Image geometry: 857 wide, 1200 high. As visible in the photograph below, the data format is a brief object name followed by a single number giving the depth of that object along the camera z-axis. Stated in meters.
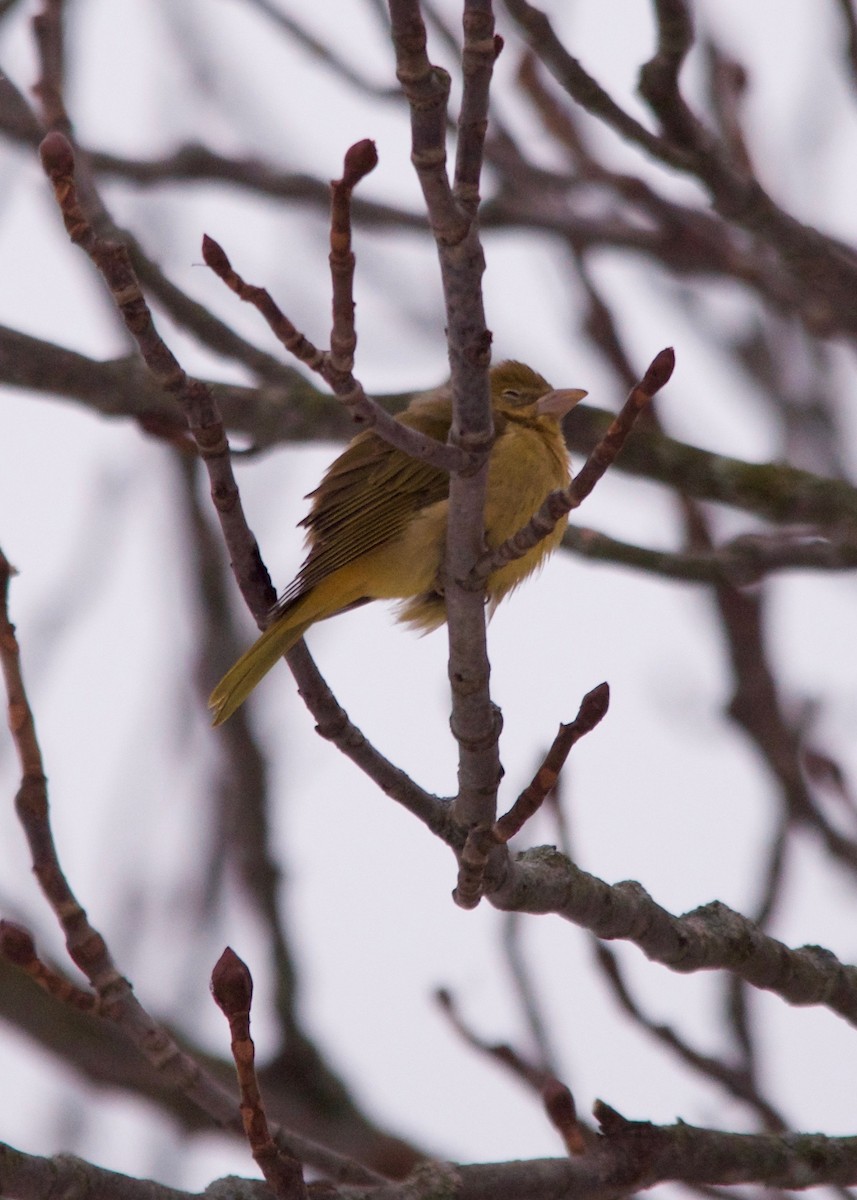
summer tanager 8.20
